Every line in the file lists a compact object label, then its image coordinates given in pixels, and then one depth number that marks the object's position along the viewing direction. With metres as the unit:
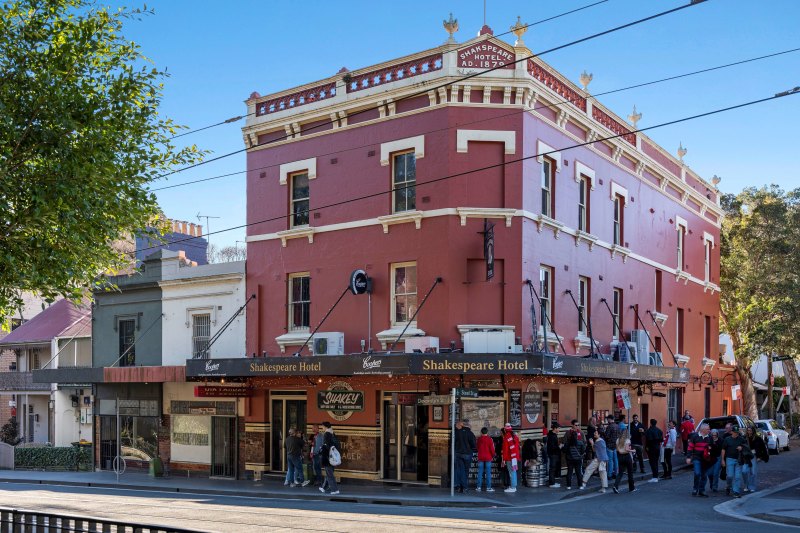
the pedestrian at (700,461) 22.23
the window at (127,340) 33.12
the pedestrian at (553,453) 24.08
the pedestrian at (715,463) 22.39
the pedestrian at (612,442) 25.06
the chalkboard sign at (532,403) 25.12
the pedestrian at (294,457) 25.62
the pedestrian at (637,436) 27.31
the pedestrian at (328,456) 24.22
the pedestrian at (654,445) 25.55
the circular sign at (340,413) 26.66
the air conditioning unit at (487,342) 24.19
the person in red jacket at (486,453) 23.11
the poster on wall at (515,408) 24.66
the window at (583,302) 28.77
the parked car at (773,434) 35.81
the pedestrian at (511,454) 23.00
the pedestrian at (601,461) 23.48
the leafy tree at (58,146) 13.90
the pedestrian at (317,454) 24.70
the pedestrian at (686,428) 31.00
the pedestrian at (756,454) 23.16
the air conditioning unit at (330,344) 26.70
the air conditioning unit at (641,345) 31.27
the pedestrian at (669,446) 26.58
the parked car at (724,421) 31.18
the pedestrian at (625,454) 23.34
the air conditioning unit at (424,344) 24.41
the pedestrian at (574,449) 23.70
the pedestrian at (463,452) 22.88
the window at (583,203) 29.12
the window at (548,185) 26.89
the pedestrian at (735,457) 22.16
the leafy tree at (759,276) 39.97
